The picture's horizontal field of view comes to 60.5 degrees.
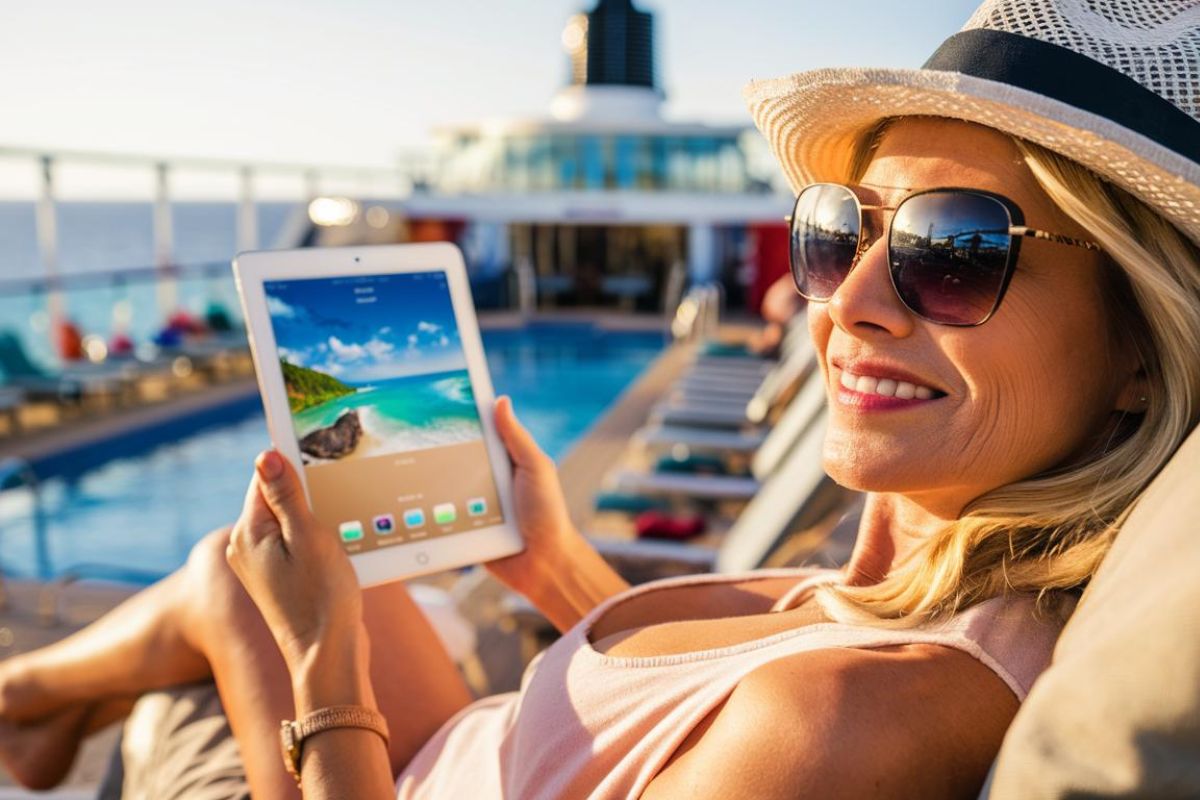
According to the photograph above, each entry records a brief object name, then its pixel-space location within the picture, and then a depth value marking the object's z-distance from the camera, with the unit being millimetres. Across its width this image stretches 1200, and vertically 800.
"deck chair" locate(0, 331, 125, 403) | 9250
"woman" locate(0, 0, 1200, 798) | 875
